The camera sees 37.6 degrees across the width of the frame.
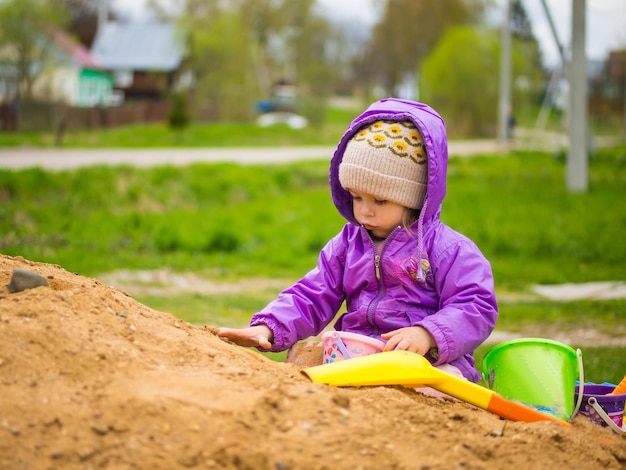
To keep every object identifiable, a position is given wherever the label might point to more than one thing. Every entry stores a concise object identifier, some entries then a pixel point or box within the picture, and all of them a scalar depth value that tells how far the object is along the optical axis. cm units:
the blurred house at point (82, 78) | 4003
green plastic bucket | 365
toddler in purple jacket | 372
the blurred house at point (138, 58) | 6300
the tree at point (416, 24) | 5612
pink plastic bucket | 361
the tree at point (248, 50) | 4459
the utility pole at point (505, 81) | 2946
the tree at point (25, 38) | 2909
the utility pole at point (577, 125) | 1505
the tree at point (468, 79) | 3872
